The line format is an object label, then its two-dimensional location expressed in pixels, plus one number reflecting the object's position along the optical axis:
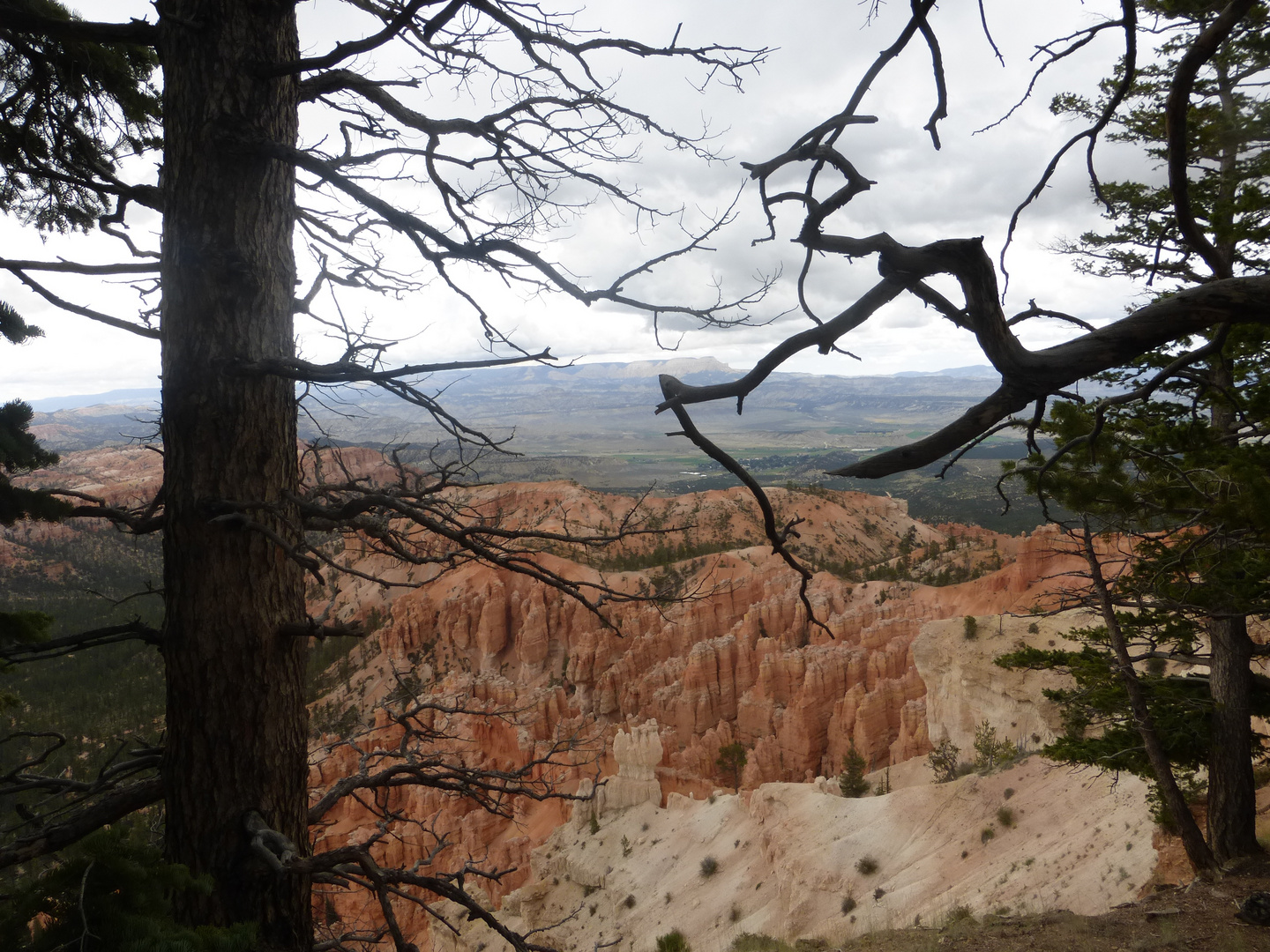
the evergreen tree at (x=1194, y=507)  5.42
